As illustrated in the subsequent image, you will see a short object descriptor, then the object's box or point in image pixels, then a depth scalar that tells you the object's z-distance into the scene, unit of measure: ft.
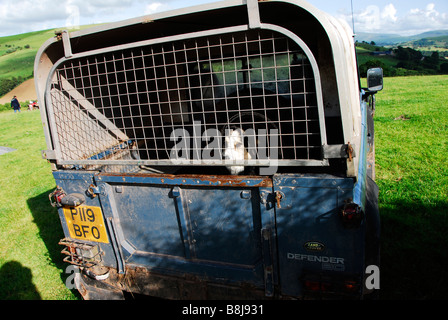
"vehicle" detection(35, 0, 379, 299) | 7.08
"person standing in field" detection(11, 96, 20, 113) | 86.63
